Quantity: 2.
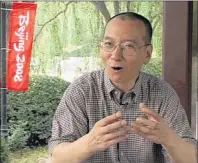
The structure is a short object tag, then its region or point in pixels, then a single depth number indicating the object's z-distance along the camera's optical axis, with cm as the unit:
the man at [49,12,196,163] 139
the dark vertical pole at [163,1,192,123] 212
